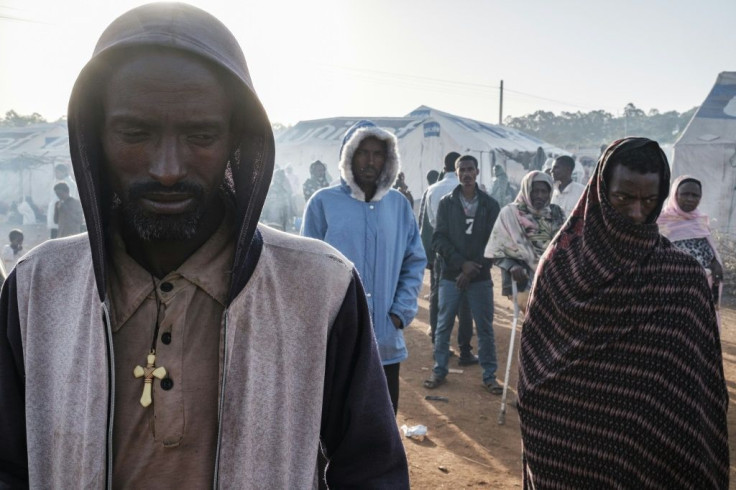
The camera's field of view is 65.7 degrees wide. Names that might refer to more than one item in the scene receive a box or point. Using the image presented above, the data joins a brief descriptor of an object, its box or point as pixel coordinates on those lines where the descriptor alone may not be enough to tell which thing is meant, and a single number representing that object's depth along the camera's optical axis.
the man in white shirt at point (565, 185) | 7.48
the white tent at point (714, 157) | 14.07
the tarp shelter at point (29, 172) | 19.11
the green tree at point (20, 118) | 39.29
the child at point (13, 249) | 9.83
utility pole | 46.75
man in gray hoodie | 1.19
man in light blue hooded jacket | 3.63
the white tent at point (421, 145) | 21.98
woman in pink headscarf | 5.87
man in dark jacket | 5.97
